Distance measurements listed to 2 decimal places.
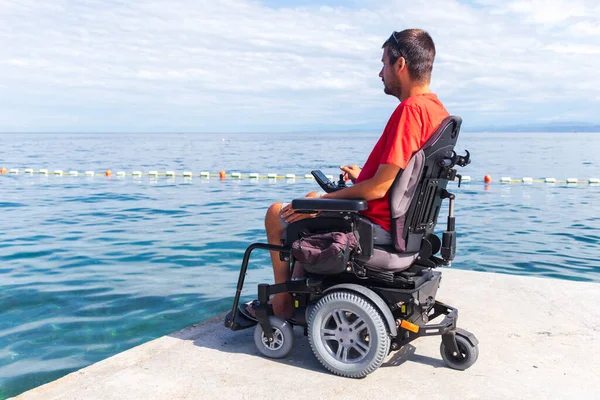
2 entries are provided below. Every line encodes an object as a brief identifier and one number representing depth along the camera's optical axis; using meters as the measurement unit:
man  3.40
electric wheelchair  3.46
